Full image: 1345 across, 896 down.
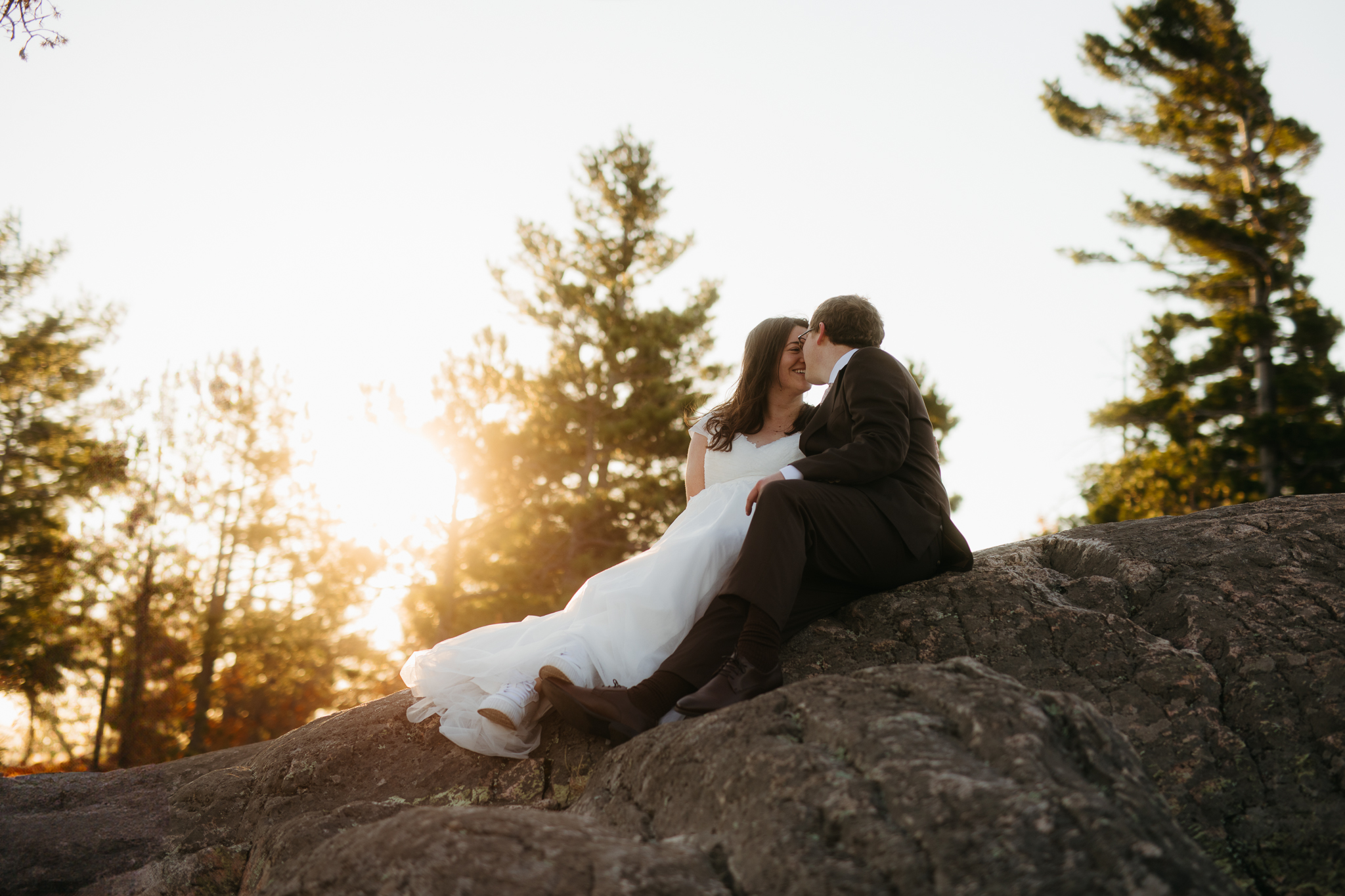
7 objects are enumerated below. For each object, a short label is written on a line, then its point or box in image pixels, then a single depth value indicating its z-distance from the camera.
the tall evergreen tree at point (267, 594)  17.16
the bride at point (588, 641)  3.30
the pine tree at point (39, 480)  16.89
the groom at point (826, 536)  3.03
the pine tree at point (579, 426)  16.38
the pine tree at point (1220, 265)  16.36
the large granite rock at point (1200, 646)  2.52
